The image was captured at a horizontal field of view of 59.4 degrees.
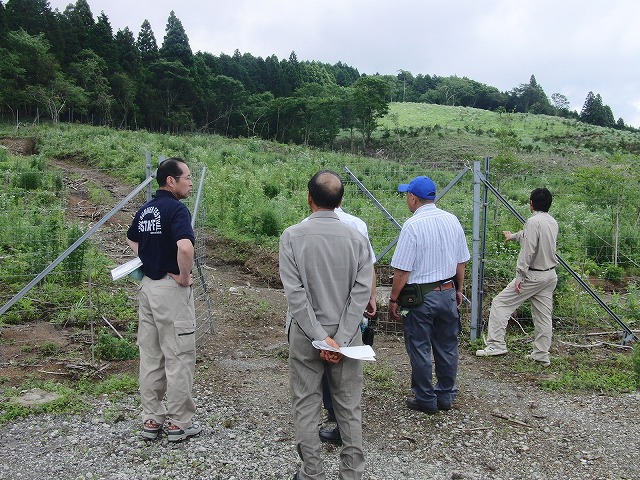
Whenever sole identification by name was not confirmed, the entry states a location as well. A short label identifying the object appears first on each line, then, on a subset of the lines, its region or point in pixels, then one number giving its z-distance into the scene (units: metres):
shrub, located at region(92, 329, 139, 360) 6.22
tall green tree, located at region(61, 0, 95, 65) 51.84
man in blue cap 4.99
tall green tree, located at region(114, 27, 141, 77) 56.09
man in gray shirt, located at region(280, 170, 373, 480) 3.45
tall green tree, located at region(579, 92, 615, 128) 84.19
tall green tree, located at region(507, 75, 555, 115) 100.50
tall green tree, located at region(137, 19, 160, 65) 63.84
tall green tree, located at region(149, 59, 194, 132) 58.97
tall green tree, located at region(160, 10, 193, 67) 65.93
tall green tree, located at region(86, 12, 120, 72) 53.88
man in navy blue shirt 4.34
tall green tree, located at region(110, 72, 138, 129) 51.75
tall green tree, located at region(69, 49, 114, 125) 48.03
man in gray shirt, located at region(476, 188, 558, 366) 6.18
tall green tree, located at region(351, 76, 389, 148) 62.53
